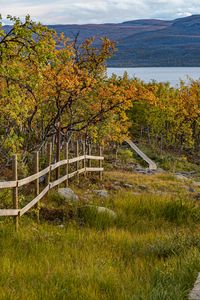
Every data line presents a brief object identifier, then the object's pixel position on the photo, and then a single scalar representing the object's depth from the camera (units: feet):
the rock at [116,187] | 60.39
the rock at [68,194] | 44.50
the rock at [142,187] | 64.27
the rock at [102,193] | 50.47
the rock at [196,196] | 54.54
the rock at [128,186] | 64.03
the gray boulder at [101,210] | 38.52
